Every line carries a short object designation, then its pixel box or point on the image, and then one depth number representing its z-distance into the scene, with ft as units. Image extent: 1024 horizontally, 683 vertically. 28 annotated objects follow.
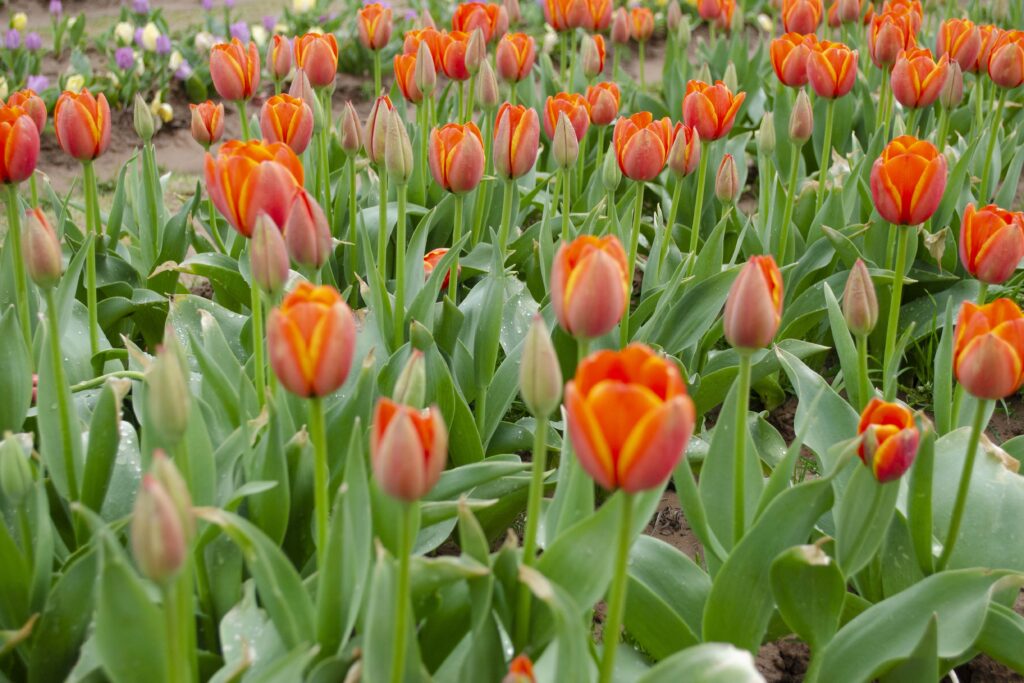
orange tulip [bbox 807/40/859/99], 9.27
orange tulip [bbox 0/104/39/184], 6.46
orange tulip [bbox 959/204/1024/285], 6.19
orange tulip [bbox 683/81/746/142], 8.57
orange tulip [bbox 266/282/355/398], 3.95
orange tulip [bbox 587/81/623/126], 9.20
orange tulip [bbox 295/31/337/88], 9.14
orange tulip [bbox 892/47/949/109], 9.31
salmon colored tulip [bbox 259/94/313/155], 7.41
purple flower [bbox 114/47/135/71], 16.92
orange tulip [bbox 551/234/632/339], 4.21
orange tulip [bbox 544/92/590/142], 8.62
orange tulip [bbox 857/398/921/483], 4.91
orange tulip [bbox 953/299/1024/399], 4.86
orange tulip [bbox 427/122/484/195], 7.18
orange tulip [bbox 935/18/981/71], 10.19
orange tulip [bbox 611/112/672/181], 7.56
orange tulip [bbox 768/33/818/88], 9.70
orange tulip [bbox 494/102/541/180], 7.47
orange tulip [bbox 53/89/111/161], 7.05
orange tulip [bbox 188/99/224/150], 8.79
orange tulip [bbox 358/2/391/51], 10.39
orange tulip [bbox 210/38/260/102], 8.57
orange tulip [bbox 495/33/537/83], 9.89
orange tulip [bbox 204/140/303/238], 5.16
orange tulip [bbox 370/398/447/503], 3.62
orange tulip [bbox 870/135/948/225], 6.40
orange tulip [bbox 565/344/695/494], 3.43
